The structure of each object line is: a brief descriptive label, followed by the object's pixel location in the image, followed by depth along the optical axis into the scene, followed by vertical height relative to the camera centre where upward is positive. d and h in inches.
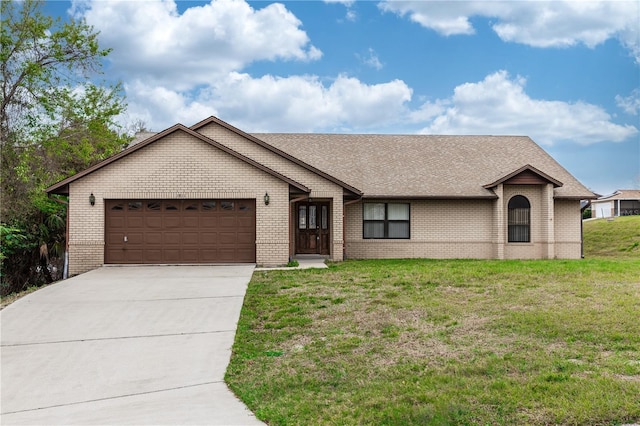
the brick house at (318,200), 730.8 +34.2
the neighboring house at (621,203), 2335.1 +88.0
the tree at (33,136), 993.5 +166.3
